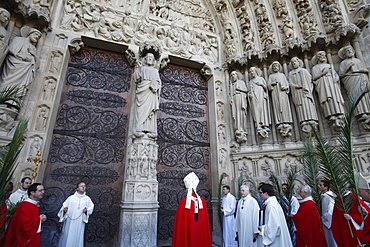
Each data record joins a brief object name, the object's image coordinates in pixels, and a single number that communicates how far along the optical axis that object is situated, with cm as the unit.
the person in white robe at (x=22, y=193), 310
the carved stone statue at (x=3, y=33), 401
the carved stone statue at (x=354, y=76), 462
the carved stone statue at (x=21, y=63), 403
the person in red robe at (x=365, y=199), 222
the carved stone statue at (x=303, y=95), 507
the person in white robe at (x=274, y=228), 272
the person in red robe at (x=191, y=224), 306
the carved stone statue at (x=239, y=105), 567
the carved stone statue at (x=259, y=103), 547
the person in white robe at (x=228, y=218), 432
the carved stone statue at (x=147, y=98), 490
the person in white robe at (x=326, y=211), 342
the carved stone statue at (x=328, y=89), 483
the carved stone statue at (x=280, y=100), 530
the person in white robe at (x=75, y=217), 340
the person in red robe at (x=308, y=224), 311
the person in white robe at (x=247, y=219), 327
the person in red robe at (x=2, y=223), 187
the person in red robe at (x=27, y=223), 253
